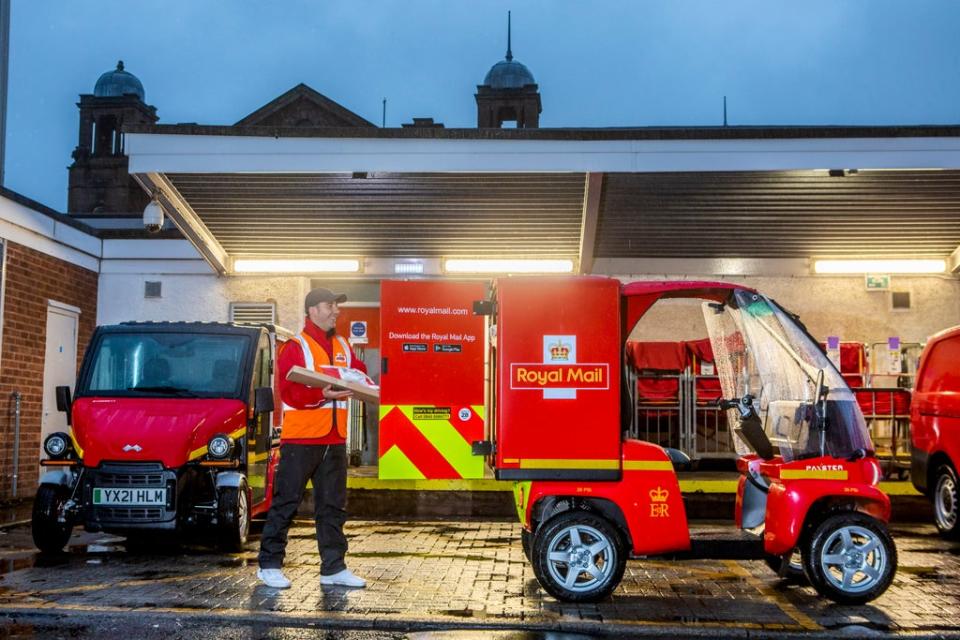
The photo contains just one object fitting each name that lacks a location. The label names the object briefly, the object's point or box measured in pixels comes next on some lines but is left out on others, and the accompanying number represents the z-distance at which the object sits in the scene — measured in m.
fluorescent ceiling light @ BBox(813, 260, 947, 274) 14.48
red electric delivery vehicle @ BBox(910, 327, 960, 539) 10.30
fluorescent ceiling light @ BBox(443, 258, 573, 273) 14.54
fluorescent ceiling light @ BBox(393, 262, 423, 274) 14.77
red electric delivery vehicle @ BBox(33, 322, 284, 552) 8.55
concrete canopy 12.12
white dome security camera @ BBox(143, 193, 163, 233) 12.76
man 7.04
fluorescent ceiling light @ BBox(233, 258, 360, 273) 14.77
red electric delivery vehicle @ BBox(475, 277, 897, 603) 6.71
